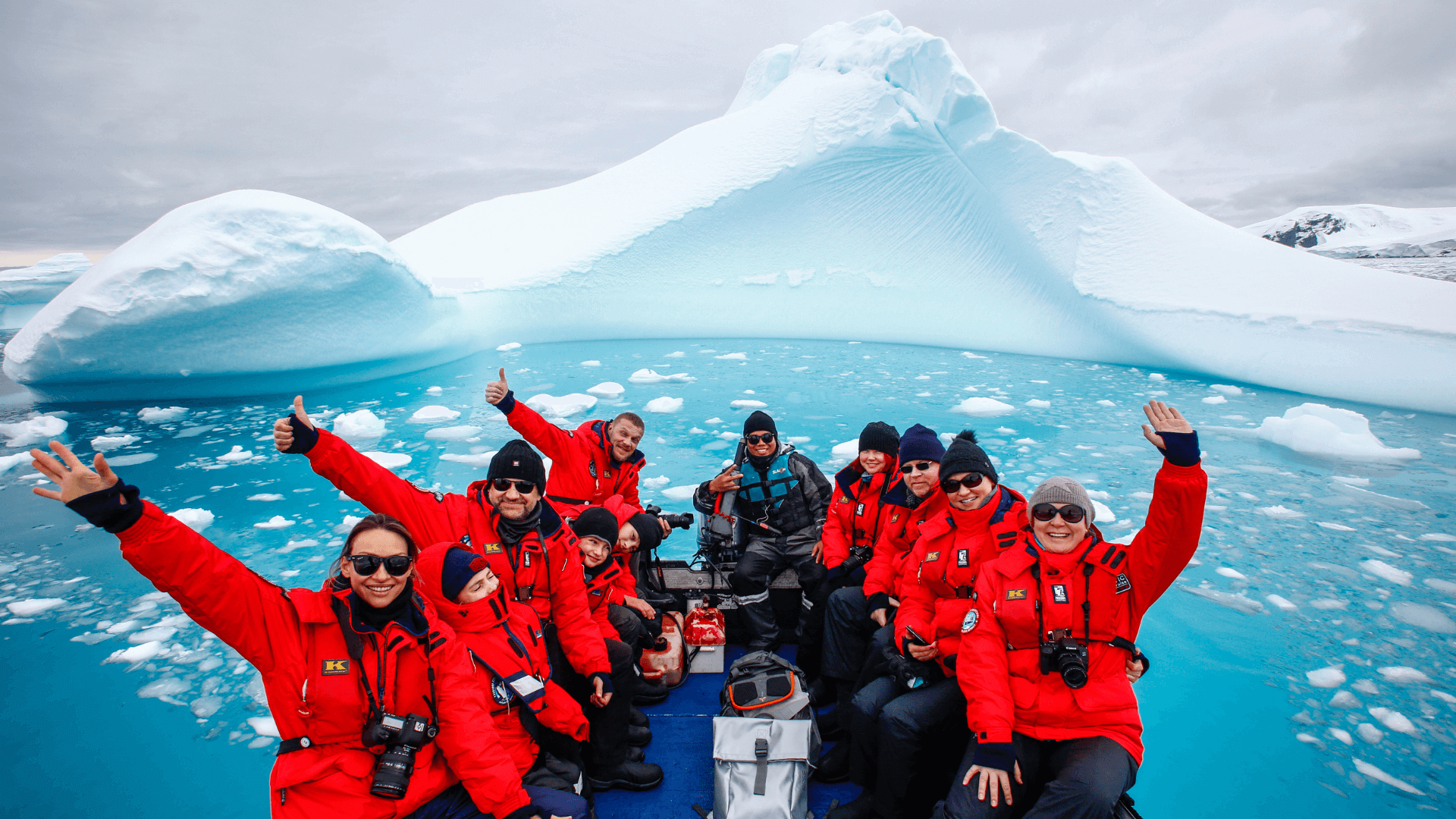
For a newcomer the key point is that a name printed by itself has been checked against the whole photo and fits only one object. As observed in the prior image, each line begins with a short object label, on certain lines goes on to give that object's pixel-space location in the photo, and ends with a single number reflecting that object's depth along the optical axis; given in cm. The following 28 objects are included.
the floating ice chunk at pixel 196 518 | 408
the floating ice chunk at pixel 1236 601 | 320
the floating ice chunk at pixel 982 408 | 711
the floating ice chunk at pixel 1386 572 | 345
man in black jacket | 260
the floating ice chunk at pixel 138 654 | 274
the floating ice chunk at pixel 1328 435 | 577
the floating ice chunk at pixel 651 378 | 873
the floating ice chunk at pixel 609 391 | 782
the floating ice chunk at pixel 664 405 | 718
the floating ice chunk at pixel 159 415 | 716
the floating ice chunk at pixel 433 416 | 676
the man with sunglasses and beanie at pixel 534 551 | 190
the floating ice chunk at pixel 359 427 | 614
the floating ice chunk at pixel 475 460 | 539
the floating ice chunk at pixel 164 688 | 253
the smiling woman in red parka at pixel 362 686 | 134
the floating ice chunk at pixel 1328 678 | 261
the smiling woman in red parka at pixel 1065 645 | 147
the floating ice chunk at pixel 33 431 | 623
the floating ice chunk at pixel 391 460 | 519
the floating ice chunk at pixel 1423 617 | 299
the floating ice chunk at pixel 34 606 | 311
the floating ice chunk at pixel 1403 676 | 260
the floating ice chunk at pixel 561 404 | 687
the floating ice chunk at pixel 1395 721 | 234
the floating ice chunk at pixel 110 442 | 608
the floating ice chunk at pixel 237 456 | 557
